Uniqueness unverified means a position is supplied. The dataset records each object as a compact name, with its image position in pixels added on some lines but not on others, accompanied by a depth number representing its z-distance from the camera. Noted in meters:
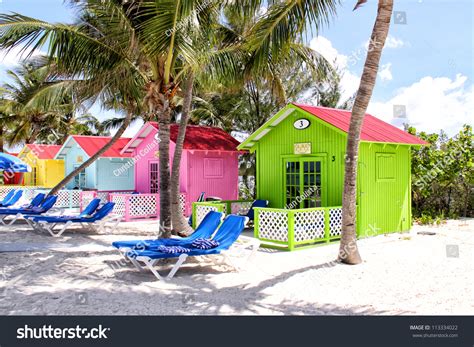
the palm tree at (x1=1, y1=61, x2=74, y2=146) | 26.11
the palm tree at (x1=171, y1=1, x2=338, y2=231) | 10.25
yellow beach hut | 31.27
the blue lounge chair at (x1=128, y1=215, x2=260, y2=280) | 7.76
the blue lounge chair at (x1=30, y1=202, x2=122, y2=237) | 12.88
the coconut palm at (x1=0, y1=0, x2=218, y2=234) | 9.12
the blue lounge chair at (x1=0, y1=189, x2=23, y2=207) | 18.20
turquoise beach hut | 23.50
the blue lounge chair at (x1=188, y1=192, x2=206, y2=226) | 17.17
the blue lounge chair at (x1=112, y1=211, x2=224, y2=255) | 8.36
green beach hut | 11.18
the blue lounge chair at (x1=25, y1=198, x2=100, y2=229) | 13.09
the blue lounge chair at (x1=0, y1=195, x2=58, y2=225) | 15.11
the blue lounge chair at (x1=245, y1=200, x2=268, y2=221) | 13.86
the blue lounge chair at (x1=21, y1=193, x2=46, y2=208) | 16.33
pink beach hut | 18.16
